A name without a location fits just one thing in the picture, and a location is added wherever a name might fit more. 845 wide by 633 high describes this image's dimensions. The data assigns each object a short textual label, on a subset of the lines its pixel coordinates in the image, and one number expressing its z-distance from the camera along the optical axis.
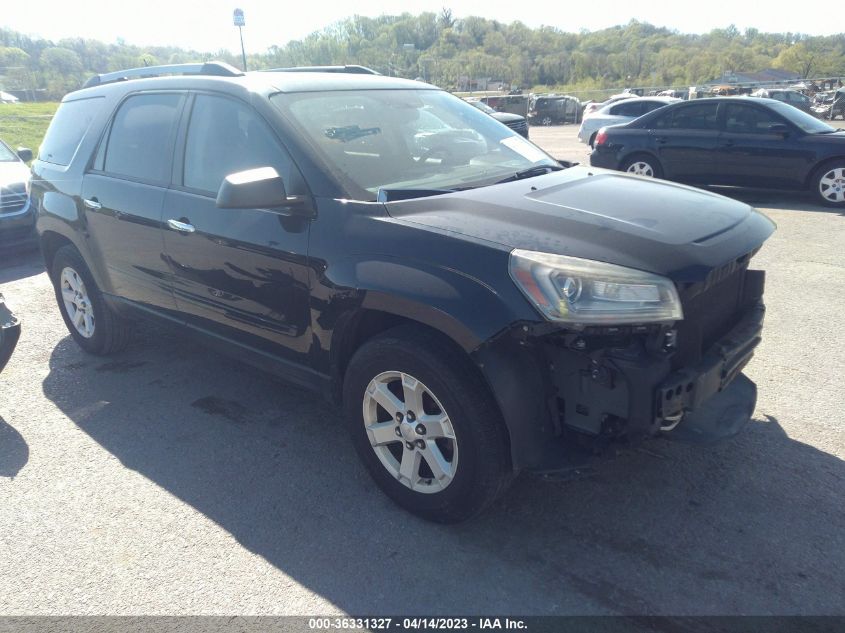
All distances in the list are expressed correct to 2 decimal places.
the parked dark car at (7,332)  4.23
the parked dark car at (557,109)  35.12
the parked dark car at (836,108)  28.26
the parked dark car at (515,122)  13.35
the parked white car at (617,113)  17.31
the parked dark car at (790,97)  26.86
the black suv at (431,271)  2.52
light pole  17.31
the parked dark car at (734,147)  9.46
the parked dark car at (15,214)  8.30
